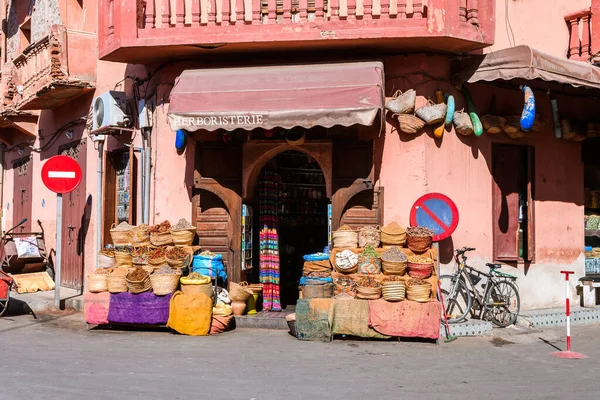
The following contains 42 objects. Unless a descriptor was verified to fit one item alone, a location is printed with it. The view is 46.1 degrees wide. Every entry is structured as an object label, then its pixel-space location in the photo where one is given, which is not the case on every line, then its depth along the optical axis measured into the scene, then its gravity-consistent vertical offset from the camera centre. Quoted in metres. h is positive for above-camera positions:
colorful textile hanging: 12.12 -0.43
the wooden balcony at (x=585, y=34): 12.16 +3.24
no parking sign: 10.39 +0.04
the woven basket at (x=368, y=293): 9.68 -1.05
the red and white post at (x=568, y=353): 8.86 -1.74
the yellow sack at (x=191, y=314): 10.02 -1.38
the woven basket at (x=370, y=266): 10.07 -0.70
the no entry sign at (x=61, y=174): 12.55 +0.77
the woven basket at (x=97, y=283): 10.39 -0.99
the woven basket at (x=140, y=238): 11.17 -0.33
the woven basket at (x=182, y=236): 11.13 -0.30
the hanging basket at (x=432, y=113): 10.76 +1.59
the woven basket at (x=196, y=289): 10.16 -1.04
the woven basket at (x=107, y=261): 11.09 -0.70
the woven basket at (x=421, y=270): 9.84 -0.74
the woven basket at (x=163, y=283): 10.20 -0.96
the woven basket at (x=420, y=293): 9.55 -1.03
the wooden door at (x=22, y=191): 18.48 +0.70
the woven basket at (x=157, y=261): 10.70 -0.67
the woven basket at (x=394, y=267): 9.87 -0.70
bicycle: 10.84 -1.20
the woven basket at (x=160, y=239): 11.09 -0.35
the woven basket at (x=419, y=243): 10.19 -0.38
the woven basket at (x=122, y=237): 11.27 -0.32
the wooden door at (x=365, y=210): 11.02 +0.11
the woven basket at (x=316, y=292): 9.91 -1.06
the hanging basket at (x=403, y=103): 10.81 +1.75
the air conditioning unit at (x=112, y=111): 12.62 +1.92
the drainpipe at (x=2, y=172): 21.30 +1.37
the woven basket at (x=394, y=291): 9.58 -1.01
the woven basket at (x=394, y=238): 10.34 -0.31
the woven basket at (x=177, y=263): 10.65 -0.70
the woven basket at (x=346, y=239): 10.45 -0.33
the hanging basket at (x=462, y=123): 11.09 +1.49
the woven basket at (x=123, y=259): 10.88 -0.65
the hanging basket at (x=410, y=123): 10.78 +1.44
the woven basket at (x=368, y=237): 10.42 -0.30
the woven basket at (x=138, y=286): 10.20 -1.00
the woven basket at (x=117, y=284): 10.31 -0.98
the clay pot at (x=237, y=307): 11.13 -1.43
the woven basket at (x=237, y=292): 11.14 -1.19
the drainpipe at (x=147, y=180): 12.24 +0.64
